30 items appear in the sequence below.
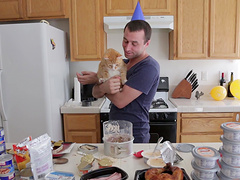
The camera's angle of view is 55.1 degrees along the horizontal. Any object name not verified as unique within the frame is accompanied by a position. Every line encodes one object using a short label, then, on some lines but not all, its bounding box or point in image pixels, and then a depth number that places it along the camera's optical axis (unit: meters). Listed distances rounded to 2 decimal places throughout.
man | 1.36
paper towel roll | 2.73
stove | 2.41
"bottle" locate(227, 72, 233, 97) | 2.90
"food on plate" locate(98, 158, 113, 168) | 1.05
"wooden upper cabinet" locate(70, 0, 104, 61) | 2.61
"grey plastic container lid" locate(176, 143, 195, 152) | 1.26
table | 1.07
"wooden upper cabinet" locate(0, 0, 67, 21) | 2.63
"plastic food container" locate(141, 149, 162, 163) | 1.13
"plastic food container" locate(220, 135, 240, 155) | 0.86
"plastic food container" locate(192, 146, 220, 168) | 0.85
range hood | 2.54
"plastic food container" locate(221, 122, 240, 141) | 0.86
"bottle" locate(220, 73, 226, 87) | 2.93
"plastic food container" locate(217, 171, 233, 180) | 0.88
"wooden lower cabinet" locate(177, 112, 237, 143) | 2.44
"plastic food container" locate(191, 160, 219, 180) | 0.85
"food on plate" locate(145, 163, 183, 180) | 0.85
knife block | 2.86
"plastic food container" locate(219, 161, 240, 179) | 0.86
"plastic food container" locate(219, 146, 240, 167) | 0.86
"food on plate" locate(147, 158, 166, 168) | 1.05
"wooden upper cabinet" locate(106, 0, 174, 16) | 2.57
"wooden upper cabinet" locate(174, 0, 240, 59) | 2.57
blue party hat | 1.63
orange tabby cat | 1.30
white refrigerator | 2.14
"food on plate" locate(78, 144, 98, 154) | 1.25
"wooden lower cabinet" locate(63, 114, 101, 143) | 2.50
